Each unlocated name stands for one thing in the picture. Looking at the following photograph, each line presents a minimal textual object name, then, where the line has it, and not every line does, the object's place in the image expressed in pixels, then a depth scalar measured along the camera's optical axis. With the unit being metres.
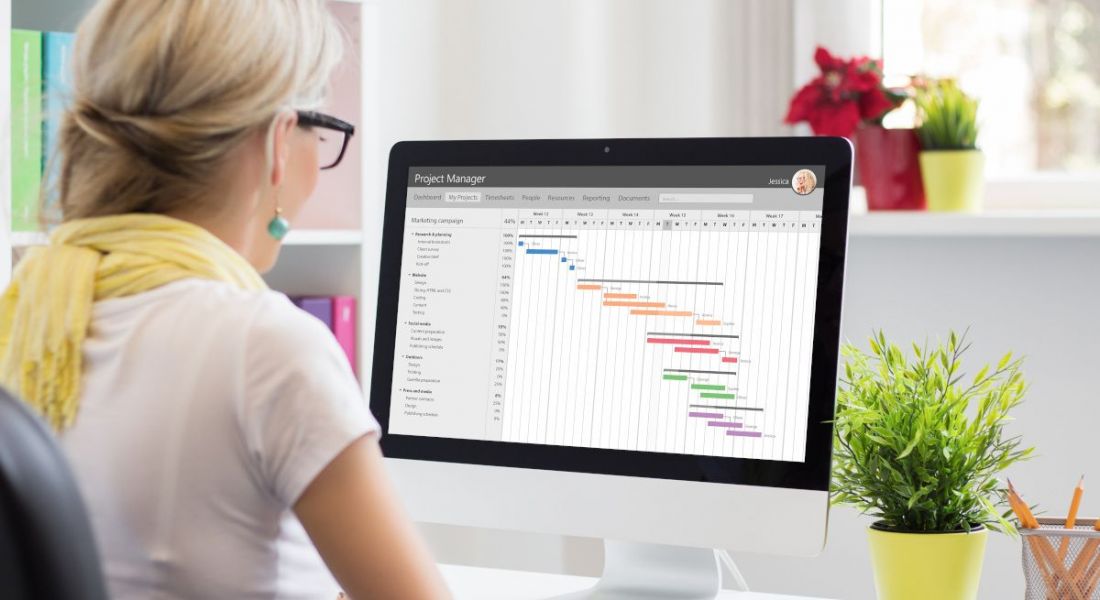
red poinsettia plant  3.20
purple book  3.18
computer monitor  2.40
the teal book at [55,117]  2.18
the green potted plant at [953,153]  3.18
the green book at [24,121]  2.83
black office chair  1.68
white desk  2.54
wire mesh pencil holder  2.32
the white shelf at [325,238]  3.12
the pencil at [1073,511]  2.37
